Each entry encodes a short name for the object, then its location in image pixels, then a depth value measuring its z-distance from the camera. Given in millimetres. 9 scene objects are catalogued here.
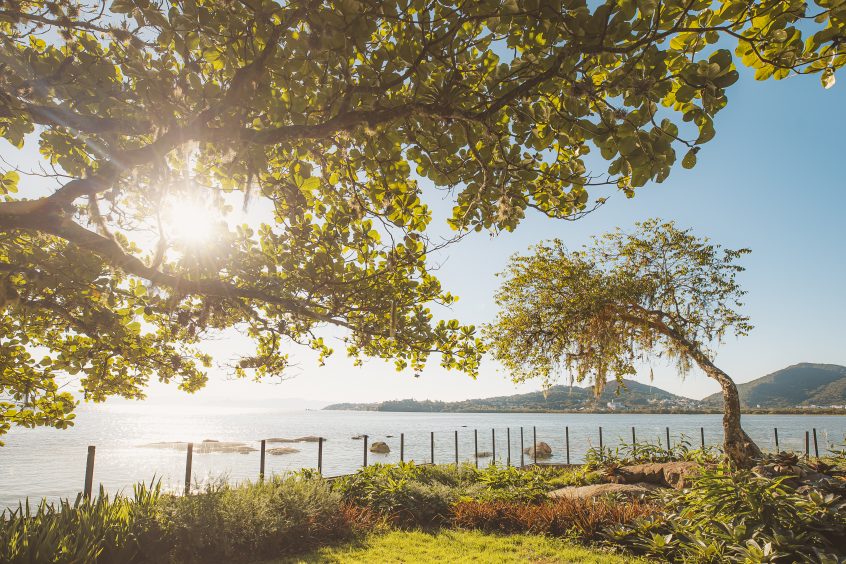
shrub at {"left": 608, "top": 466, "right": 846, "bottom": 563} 6164
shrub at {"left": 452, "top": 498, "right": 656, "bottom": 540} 8625
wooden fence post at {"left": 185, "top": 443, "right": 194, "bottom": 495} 8615
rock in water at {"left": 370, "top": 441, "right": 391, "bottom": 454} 49594
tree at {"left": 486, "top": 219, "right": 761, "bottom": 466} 15750
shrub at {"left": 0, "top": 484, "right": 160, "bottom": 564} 5719
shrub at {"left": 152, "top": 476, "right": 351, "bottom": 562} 7227
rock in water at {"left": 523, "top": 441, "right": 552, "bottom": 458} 40756
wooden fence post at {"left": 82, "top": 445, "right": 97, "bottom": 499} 10254
